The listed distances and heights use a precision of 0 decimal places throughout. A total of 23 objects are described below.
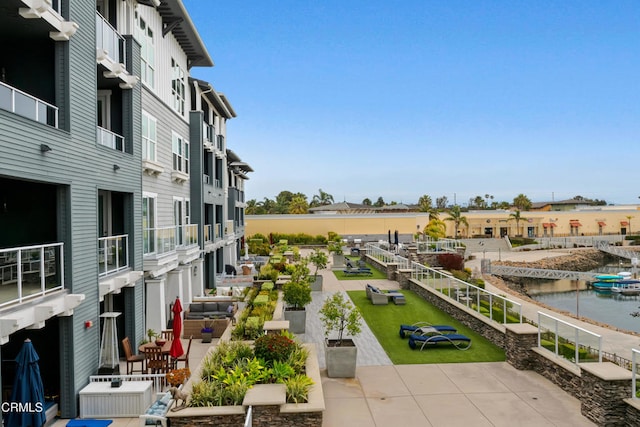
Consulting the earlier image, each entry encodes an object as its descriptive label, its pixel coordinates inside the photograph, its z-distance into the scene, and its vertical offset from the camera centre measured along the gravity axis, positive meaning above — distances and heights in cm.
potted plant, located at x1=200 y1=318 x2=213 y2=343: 1594 -395
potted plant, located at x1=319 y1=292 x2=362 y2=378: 1227 -374
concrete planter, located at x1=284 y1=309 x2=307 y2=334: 1727 -387
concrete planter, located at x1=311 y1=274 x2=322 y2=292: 2600 -383
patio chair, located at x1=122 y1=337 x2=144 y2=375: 1177 -348
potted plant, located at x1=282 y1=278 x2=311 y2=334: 1728 -326
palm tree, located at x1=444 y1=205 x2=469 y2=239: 7588 -76
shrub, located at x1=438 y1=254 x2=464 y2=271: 3788 -392
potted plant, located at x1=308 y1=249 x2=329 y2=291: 2602 -303
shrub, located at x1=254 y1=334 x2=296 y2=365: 1111 -316
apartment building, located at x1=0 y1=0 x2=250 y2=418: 905 +87
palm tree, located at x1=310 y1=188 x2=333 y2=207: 13062 +460
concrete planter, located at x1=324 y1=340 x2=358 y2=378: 1227 -382
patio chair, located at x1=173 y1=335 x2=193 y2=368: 1210 -379
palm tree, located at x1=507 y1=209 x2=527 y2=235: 7931 -80
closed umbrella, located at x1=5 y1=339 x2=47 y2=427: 850 -310
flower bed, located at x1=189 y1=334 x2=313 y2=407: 920 -337
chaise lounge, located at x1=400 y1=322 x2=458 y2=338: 1559 -388
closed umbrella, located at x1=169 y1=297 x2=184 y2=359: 1167 -304
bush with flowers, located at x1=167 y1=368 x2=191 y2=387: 948 -325
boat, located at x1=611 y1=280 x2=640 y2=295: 4184 -707
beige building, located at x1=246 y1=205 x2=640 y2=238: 6588 -169
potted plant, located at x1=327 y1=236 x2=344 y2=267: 3759 -332
